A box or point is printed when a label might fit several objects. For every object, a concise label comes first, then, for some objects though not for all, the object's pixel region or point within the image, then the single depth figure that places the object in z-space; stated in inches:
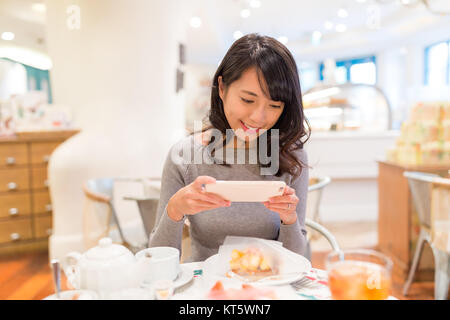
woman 44.2
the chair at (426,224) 97.0
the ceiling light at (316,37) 322.3
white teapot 28.2
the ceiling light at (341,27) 295.9
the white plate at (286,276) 33.5
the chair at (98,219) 79.6
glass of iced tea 25.6
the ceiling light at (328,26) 292.3
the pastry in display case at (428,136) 119.2
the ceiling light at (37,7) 184.9
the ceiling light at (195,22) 236.8
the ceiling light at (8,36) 185.3
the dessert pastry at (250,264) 36.1
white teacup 30.9
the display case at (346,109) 223.0
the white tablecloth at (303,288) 31.4
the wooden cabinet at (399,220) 116.8
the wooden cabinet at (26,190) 142.3
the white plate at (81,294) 26.6
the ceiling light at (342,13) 240.5
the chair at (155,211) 53.6
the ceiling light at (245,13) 250.1
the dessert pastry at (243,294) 25.6
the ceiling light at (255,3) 230.2
